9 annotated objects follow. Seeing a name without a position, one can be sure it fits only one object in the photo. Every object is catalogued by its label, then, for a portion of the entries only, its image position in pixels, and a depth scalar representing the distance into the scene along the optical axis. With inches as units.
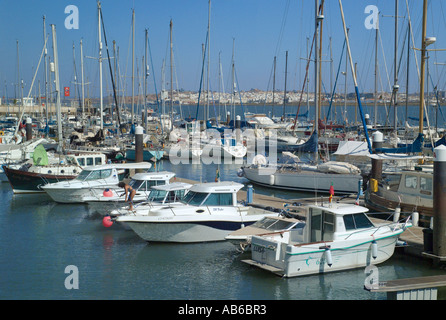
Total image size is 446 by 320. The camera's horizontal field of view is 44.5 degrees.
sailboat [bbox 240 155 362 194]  1213.1
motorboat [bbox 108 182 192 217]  843.3
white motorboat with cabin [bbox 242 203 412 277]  635.5
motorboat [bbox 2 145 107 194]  1238.3
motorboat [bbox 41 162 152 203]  1115.3
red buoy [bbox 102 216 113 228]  831.1
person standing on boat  894.4
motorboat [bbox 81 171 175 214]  966.4
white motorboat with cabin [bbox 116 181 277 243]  784.9
